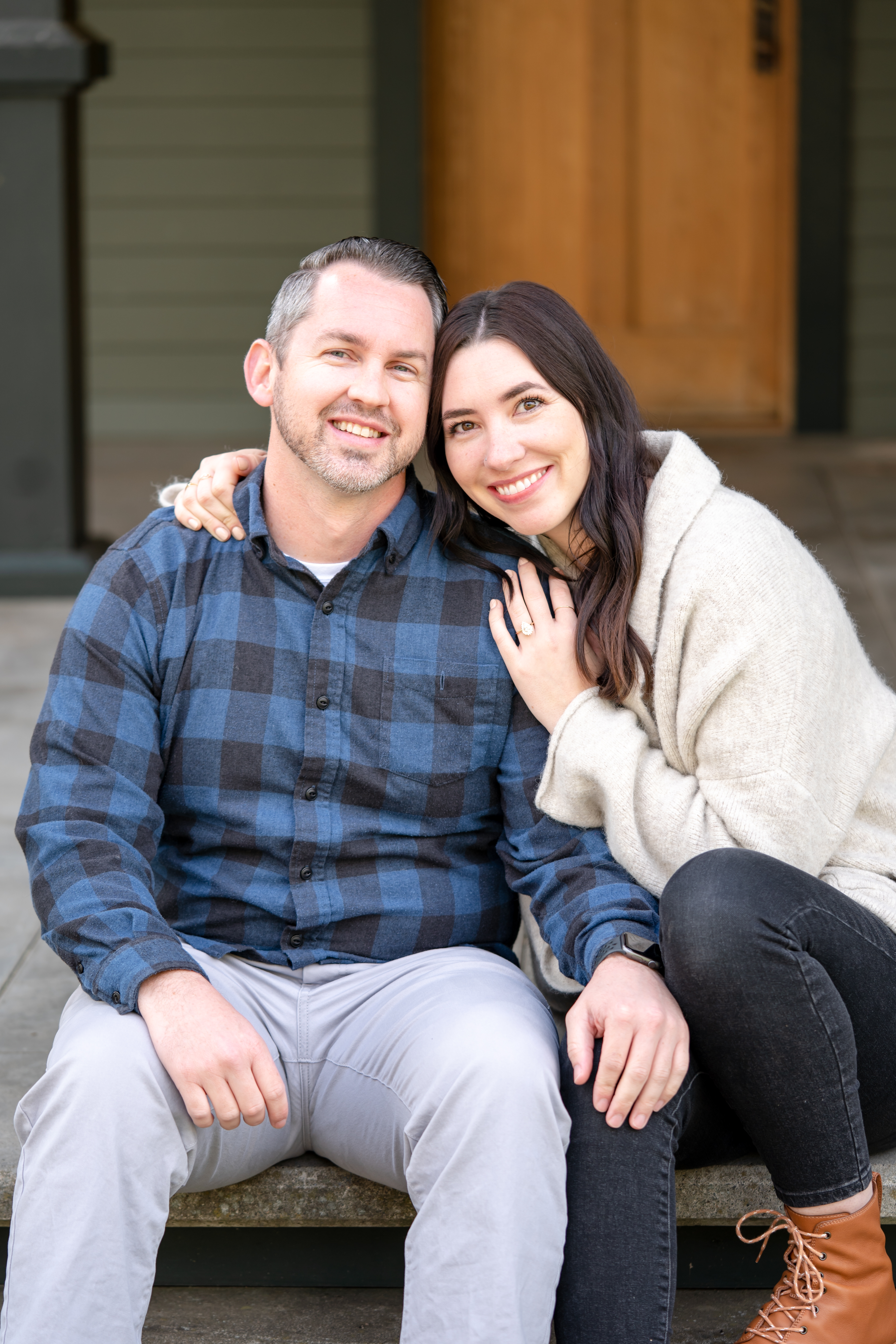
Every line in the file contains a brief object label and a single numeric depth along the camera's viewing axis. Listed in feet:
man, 11.48
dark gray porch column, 18.33
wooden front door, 26.24
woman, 11.32
